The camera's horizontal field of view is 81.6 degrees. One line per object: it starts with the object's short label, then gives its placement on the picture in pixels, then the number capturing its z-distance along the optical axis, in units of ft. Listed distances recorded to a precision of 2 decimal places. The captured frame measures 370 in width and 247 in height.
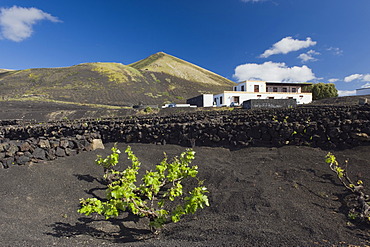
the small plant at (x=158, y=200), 10.82
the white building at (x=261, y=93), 145.17
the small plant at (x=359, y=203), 12.86
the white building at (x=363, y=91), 134.31
